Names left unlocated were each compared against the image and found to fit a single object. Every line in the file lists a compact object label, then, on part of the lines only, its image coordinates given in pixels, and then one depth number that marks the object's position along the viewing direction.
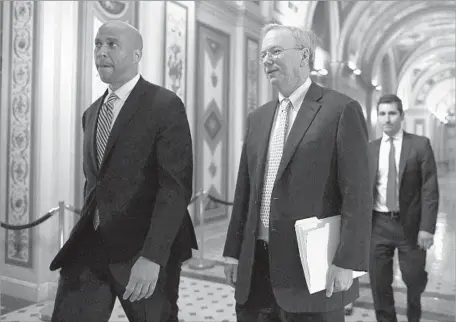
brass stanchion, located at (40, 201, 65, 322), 4.41
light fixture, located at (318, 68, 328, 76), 10.81
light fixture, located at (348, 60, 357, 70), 12.49
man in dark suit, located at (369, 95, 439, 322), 3.52
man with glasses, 2.02
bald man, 2.10
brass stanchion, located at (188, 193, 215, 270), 6.39
